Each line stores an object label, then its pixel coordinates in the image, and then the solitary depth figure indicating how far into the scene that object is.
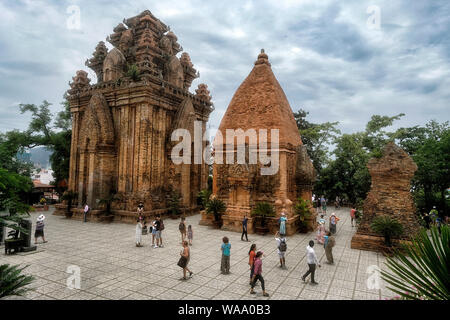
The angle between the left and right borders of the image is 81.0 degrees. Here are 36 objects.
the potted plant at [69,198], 17.97
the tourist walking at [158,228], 10.73
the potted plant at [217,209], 14.67
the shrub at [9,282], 3.98
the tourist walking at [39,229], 10.79
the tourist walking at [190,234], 11.12
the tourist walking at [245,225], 11.80
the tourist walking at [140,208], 15.56
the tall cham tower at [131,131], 17.22
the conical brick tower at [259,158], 14.13
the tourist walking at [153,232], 10.71
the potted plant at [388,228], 10.16
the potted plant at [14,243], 9.29
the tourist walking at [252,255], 6.96
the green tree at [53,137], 23.59
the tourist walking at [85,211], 16.50
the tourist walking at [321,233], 11.88
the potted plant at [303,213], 14.16
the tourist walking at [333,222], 12.96
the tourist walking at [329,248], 8.81
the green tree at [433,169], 17.16
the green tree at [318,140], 28.64
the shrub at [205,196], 16.52
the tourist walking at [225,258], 7.80
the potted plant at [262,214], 13.34
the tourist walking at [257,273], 6.45
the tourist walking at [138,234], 10.77
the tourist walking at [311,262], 7.16
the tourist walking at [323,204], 21.91
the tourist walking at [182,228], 11.23
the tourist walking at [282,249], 8.31
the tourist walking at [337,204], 25.36
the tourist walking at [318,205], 24.46
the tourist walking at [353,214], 15.79
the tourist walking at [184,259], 7.27
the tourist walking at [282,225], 11.70
